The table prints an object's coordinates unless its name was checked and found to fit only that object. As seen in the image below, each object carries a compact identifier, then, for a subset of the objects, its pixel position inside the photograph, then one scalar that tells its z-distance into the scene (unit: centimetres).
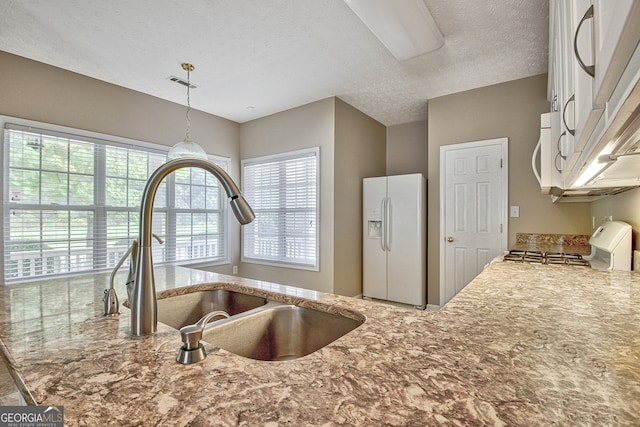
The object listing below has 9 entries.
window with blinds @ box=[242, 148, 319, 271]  387
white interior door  322
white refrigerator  367
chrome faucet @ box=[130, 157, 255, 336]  77
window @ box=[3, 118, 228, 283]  272
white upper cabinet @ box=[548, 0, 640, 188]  43
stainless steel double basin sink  93
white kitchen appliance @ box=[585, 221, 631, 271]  162
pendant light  256
